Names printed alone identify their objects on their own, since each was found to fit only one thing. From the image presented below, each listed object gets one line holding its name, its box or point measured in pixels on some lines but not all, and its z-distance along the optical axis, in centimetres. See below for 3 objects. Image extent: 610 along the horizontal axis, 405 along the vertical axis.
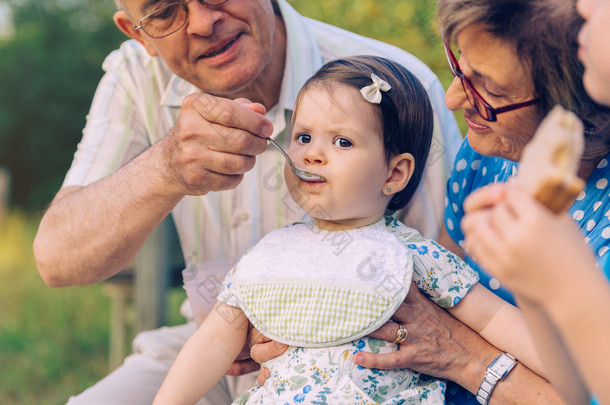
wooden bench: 327
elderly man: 188
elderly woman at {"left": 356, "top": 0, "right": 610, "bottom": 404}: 132
